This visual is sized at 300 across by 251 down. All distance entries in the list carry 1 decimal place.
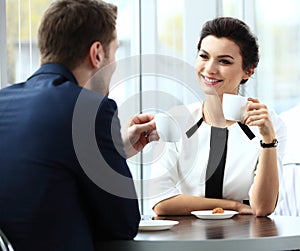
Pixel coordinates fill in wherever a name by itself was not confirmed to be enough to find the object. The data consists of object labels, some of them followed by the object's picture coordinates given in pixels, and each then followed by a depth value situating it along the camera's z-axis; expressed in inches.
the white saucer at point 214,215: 129.4
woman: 142.6
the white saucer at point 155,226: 119.5
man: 109.7
